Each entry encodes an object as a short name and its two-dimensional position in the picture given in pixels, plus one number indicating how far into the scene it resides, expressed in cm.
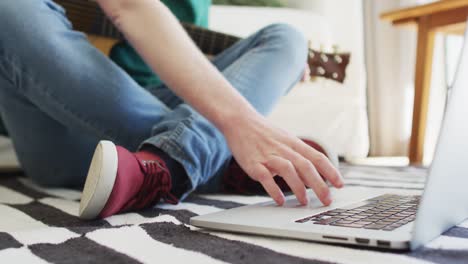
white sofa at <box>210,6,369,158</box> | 176
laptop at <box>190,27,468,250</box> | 41
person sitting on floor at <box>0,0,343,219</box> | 58
